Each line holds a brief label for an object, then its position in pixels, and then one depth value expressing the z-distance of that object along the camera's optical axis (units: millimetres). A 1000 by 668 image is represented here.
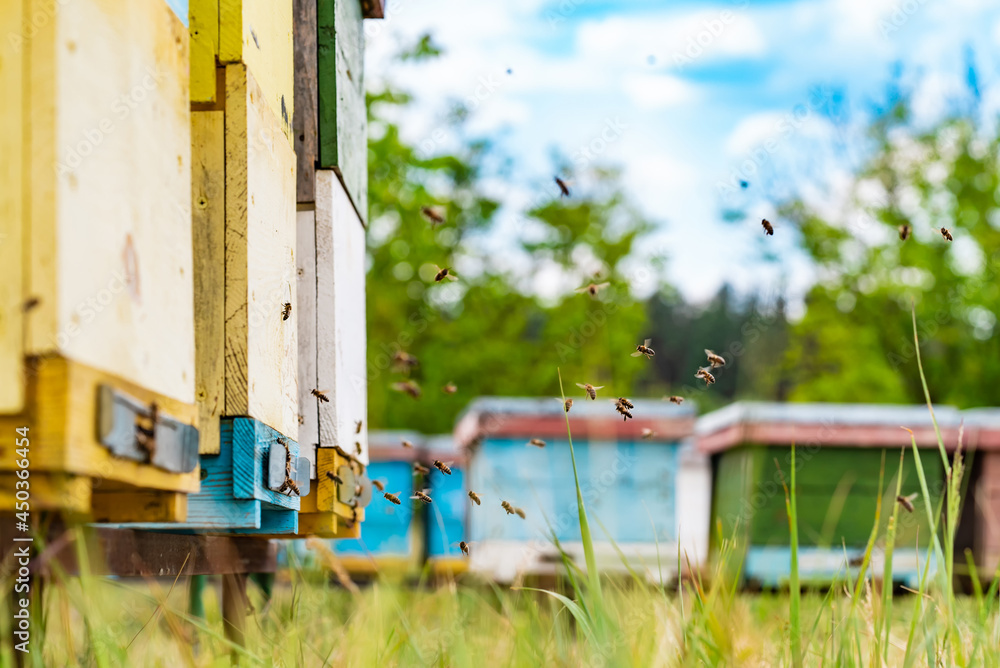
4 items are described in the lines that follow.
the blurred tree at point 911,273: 15227
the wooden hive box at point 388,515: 6770
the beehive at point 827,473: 6316
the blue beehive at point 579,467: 6199
